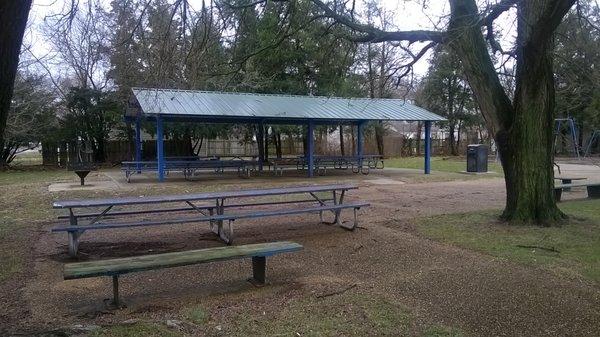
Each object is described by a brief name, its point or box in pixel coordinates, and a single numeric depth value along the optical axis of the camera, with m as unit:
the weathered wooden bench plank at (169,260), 4.29
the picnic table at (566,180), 12.90
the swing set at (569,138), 35.47
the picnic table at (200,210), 6.35
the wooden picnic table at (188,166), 18.34
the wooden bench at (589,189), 11.66
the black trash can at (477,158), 21.62
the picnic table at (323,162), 21.05
